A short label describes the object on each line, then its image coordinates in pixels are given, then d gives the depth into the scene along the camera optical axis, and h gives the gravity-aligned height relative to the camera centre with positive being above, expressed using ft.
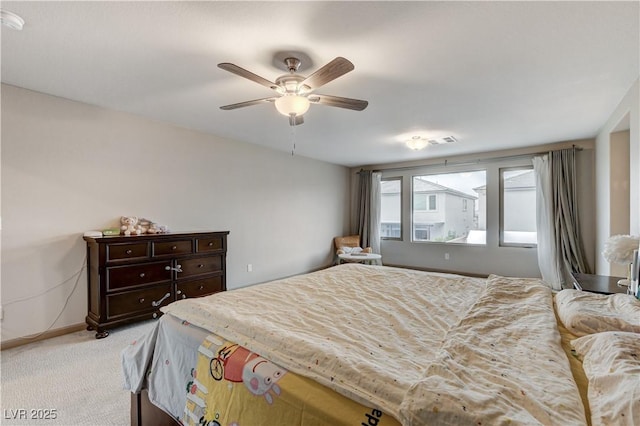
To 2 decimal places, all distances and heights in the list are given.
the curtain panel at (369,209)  21.12 +0.40
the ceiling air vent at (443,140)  14.12 +3.77
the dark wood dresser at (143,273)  9.32 -2.17
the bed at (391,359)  2.55 -1.75
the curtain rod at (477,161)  15.78 +3.34
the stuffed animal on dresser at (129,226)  10.43 -0.46
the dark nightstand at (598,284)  7.25 -1.90
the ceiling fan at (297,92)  6.40 +3.01
